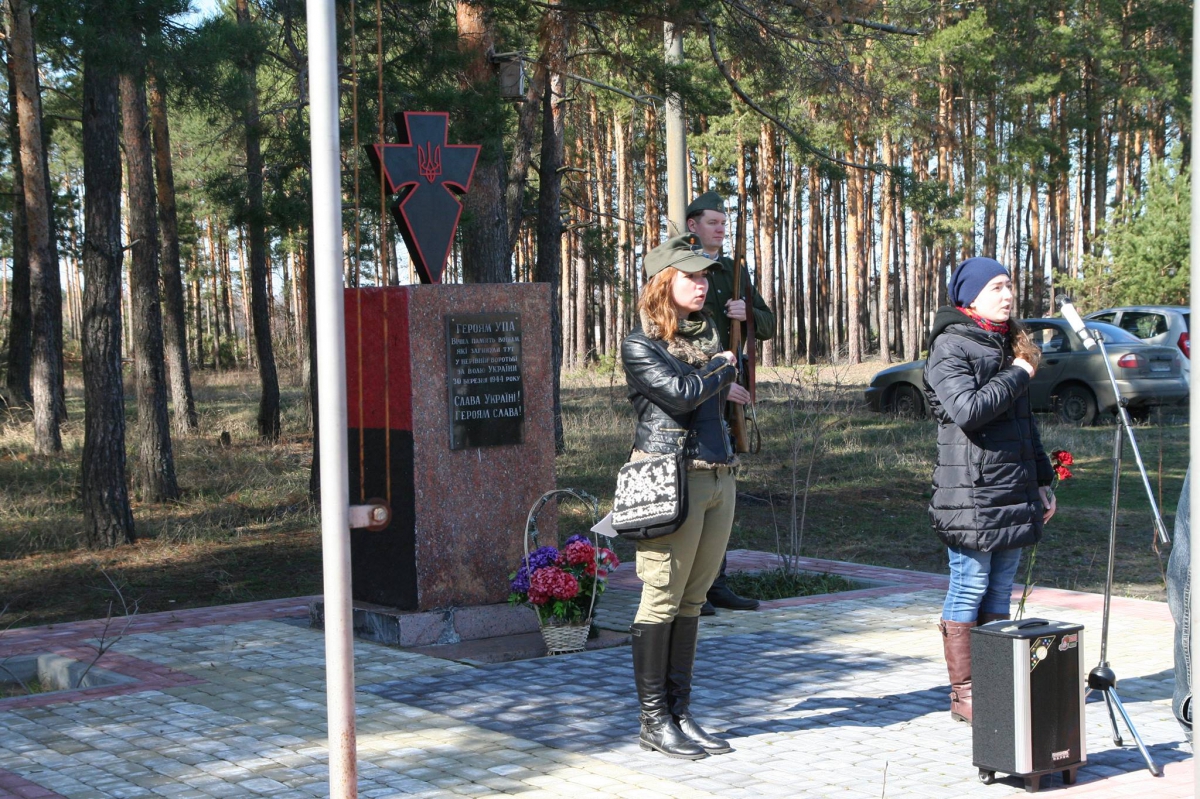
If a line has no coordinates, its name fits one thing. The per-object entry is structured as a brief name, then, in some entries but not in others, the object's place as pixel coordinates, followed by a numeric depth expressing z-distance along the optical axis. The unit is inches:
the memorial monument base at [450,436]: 283.6
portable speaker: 179.8
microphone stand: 188.4
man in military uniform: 268.7
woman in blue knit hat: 201.2
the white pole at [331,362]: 114.8
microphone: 191.3
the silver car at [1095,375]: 772.0
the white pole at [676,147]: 462.6
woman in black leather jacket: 195.2
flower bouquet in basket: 266.8
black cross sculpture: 284.0
